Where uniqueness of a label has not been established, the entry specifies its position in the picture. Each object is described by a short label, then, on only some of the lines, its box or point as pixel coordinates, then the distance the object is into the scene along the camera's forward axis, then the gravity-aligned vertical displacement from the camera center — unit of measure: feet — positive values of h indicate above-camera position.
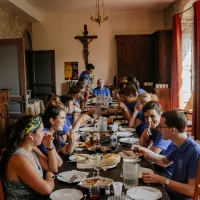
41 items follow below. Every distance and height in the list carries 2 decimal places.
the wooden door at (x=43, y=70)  29.25 +0.85
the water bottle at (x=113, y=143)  8.77 -1.95
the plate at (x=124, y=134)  10.85 -2.09
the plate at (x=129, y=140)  9.70 -2.11
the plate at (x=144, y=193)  5.65 -2.27
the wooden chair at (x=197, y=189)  5.69 -2.18
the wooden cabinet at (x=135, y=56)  27.71 +1.95
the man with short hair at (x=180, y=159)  6.38 -1.87
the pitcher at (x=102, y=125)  12.03 -1.92
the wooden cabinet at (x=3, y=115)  16.30 -1.98
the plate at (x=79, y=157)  7.74 -2.11
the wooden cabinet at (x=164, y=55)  24.59 +1.74
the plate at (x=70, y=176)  6.51 -2.19
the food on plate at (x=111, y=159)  7.43 -2.07
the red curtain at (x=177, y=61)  22.44 +1.12
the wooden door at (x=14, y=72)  18.08 +0.45
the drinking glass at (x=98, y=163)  6.93 -2.07
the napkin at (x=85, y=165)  7.34 -2.17
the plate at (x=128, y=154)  8.22 -2.16
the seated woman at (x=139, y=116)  12.60 -1.70
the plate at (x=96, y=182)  6.08 -2.18
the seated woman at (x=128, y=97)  14.38 -1.01
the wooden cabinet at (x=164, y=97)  24.39 -1.72
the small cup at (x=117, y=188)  5.77 -2.15
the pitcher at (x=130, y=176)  6.18 -2.06
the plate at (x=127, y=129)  11.97 -2.09
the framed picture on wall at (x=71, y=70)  29.40 +0.78
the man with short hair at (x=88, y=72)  24.31 +0.47
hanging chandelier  24.22 +6.17
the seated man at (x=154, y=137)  8.55 -1.91
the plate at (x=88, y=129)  11.90 -2.07
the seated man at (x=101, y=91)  22.58 -1.03
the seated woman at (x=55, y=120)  8.79 -1.22
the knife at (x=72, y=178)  6.41 -2.19
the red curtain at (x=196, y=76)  17.70 -0.04
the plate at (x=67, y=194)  5.68 -2.25
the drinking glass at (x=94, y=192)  5.61 -2.16
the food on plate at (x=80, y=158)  7.76 -2.10
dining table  5.87 -2.24
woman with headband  5.89 -1.76
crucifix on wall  28.78 +3.64
